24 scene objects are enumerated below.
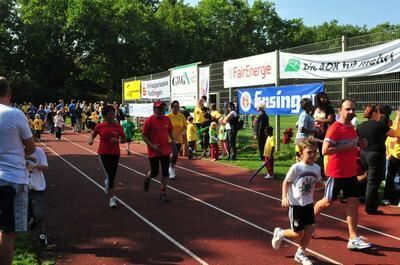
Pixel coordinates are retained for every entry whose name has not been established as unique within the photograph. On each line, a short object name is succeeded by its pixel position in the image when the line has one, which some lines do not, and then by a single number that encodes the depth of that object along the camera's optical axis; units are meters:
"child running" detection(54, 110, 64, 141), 25.12
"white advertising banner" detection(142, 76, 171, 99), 25.34
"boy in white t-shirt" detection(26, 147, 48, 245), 6.32
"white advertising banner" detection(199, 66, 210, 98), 20.51
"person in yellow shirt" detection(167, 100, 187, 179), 11.90
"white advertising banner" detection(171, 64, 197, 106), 21.53
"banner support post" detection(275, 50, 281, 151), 16.28
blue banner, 14.48
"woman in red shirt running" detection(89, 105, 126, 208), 8.99
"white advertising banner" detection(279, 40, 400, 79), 11.40
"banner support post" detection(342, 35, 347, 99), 13.07
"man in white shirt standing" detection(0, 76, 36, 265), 4.55
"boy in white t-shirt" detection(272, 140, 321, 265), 5.80
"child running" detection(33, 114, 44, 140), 24.69
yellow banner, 31.39
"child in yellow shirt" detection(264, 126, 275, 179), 12.12
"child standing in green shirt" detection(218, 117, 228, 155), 15.95
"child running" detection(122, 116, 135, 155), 18.10
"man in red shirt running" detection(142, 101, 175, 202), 9.48
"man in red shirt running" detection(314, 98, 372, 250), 6.43
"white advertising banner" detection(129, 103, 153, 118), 26.70
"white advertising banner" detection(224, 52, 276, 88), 16.67
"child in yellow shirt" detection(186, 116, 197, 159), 16.47
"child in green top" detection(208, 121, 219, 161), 15.76
